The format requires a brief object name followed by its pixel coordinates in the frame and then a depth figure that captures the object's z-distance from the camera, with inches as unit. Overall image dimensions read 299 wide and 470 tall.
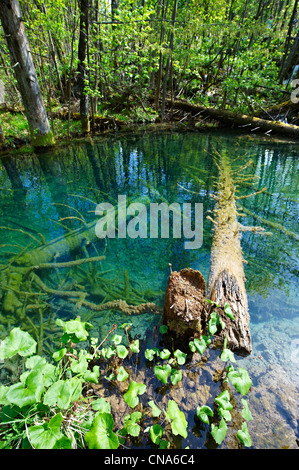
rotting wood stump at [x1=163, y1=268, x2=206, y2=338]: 74.5
